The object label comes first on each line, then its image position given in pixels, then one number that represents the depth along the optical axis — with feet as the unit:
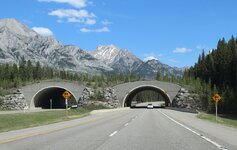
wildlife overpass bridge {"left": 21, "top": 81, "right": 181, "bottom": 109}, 299.17
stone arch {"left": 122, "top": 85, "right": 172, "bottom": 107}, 313.53
